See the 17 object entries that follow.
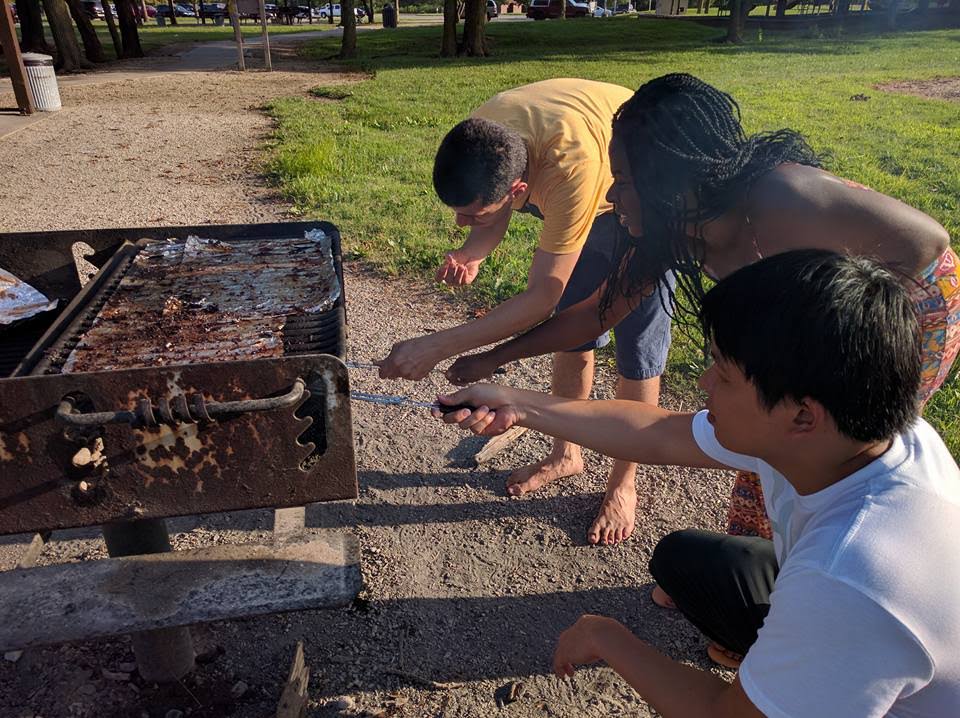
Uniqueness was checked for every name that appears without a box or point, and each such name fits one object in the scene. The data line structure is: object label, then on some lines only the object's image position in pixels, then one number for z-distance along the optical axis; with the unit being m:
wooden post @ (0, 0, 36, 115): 8.92
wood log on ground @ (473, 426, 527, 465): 3.10
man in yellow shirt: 2.11
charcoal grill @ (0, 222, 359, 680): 1.29
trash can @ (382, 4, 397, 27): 36.34
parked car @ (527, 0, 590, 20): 37.94
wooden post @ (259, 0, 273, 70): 16.84
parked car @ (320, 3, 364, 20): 51.56
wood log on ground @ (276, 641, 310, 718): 1.86
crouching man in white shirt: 0.98
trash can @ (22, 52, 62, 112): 10.52
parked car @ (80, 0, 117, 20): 41.12
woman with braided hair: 1.49
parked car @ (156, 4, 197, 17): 53.97
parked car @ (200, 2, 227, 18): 46.99
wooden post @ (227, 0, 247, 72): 16.53
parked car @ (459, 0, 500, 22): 41.09
